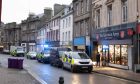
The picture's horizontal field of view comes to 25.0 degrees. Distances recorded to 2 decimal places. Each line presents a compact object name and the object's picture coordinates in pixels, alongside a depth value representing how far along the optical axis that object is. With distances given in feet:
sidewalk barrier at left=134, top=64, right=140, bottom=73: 84.94
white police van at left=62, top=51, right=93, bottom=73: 87.71
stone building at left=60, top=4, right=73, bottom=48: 171.33
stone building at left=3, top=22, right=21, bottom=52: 357.00
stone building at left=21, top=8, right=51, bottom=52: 279.57
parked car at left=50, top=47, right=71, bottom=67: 110.28
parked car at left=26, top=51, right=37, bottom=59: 194.39
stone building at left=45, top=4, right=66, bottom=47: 203.62
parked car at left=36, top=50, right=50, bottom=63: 137.69
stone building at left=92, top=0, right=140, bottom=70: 89.25
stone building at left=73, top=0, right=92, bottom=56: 136.98
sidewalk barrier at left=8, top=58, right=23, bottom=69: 100.69
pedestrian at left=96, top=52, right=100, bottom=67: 109.40
